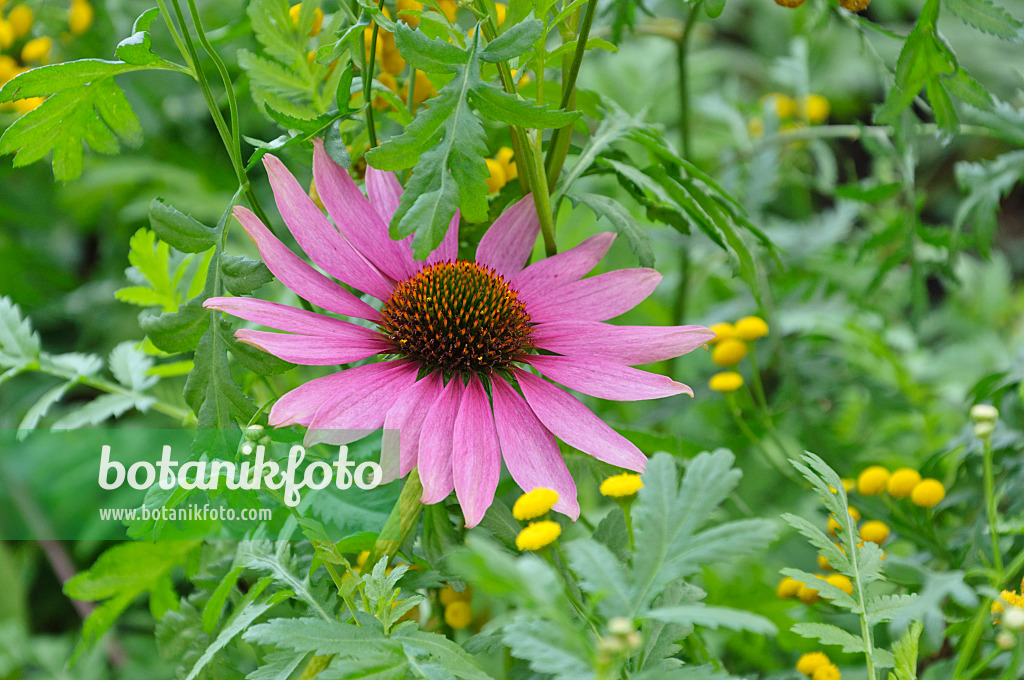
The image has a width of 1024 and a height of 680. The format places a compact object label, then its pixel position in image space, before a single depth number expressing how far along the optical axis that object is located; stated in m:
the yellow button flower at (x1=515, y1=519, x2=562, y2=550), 0.68
